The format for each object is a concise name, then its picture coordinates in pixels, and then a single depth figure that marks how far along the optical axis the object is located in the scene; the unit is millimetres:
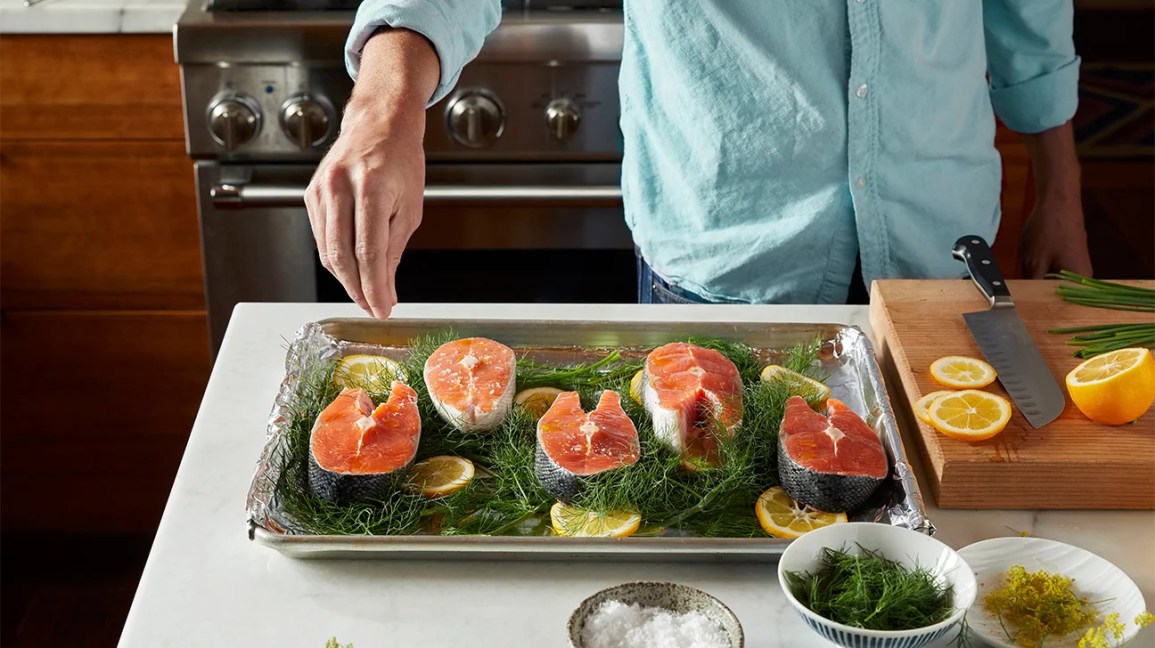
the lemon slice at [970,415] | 1077
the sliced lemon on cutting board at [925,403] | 1115
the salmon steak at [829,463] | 1011
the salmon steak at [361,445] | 1017
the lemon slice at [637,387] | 1171
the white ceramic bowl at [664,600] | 856
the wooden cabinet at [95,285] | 2055
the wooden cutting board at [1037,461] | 1056
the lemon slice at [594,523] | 984
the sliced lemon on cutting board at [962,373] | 1156
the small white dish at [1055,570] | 907
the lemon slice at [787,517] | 992
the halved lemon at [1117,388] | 1085
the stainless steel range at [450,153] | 1998
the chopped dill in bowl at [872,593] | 860
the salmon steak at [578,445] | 1019
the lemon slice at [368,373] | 1185
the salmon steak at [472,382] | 1110
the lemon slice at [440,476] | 1033
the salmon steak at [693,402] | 1093
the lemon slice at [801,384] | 1163
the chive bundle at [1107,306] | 1233
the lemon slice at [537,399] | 1170
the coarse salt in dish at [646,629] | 843
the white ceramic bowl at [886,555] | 832
